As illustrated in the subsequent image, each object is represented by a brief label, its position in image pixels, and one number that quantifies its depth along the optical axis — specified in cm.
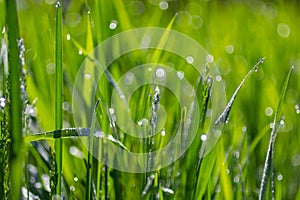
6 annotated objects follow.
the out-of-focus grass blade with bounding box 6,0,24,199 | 78
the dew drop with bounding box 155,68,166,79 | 115
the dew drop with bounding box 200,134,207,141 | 94
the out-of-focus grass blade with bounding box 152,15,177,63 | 102
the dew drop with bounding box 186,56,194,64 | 129
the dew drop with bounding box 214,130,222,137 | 91
